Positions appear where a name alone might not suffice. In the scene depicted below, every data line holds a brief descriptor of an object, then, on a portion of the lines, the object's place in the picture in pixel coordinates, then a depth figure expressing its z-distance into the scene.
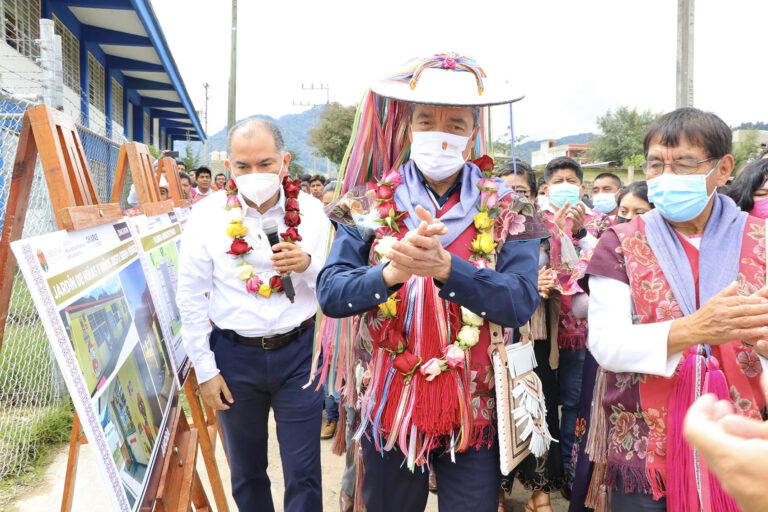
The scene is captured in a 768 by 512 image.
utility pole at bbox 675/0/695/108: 7.66
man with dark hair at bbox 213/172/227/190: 9.97
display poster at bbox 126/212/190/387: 2.40
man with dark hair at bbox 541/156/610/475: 3.12
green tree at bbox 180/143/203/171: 23.27
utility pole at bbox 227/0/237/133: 15.46
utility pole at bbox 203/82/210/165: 40.61
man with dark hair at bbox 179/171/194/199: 7.59
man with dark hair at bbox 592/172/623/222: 5.04
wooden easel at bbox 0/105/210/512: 1.51
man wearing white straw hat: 1.71
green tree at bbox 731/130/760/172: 36.21
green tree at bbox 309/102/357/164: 27.14
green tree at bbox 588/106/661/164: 45.12
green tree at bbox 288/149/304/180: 39.68
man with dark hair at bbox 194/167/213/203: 9.19
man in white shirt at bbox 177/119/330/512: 2.43
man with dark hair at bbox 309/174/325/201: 8.99
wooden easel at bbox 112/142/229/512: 2.65
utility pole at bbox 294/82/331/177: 49.41
